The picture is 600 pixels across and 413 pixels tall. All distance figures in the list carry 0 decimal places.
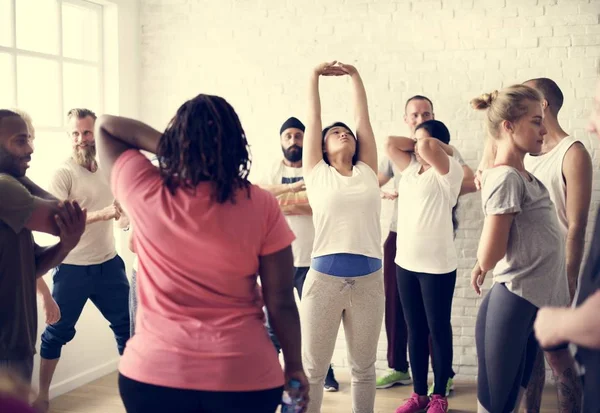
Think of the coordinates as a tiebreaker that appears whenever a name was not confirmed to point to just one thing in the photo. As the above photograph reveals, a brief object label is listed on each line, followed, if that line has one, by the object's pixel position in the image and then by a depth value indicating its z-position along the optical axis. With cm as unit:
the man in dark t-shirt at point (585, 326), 152
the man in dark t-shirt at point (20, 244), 228
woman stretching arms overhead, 326
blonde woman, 257
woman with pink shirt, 176
